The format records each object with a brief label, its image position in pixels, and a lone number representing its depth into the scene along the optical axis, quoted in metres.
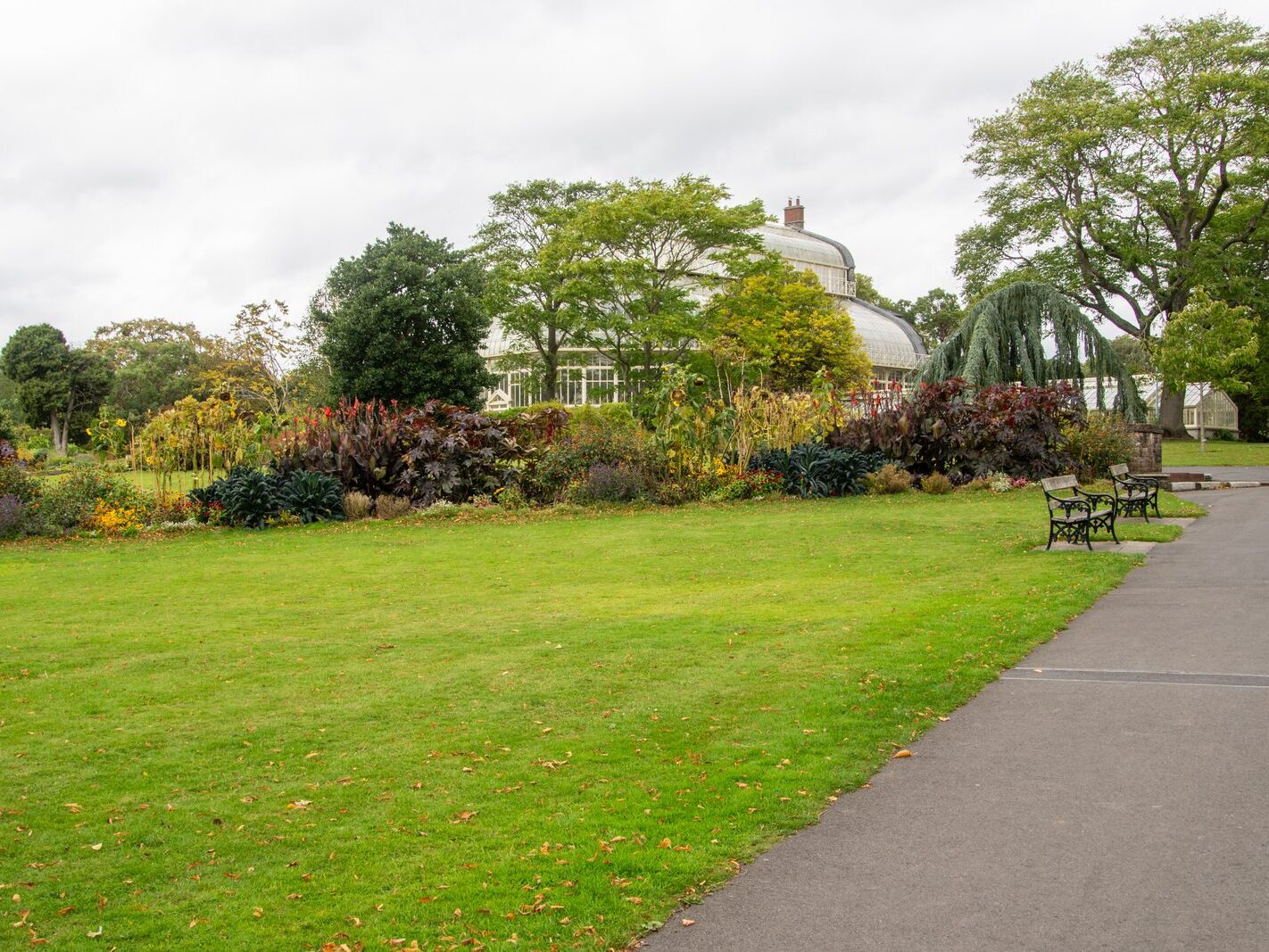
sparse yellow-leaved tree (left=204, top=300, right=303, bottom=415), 38.28
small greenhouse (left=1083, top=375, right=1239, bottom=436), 46.75
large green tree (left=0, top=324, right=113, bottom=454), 50.41
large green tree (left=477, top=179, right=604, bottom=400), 38.09
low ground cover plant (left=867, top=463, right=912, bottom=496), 19.70
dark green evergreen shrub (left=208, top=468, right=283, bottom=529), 17.75
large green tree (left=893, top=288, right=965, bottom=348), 77.94
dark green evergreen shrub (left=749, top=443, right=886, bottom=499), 19.66
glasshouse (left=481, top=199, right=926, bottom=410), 54.88
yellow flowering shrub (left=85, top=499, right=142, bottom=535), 17.17
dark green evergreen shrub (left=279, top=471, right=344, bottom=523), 18.11
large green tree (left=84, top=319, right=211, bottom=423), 52.91
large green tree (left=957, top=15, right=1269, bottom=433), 38.97
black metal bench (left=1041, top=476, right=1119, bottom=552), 12.36
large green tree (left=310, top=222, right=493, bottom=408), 36.59
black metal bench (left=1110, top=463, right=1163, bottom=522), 14.87
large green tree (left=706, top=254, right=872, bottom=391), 38.06
